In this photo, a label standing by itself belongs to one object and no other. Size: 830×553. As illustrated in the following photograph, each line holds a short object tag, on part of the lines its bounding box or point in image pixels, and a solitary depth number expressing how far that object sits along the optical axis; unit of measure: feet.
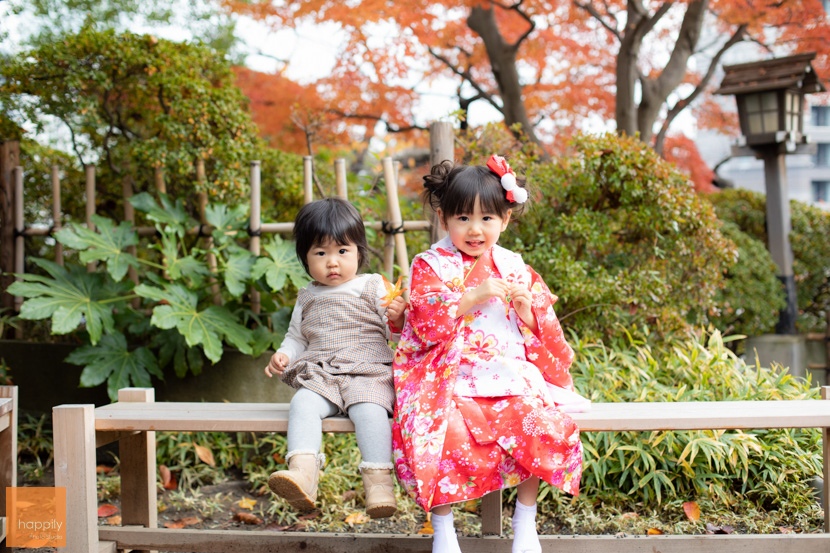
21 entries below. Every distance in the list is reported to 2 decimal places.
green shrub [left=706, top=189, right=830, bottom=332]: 22.40
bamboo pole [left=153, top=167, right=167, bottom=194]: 13.78
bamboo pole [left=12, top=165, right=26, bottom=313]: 14.10
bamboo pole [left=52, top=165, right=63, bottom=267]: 13.80
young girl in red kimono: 6.98
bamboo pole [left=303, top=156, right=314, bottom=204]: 12.41
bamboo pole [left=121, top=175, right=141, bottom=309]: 14.51
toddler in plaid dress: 7.23
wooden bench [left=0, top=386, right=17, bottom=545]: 7.76
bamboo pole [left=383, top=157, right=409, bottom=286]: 11.62
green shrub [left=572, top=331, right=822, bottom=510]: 9.75
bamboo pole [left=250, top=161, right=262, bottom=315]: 12.45
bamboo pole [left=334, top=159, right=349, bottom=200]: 11.88
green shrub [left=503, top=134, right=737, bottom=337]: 12.37
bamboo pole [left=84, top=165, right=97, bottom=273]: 13.44
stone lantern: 21.43
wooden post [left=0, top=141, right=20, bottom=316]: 14.19
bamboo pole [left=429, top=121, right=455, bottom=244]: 10.78
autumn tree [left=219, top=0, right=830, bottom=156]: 23.44
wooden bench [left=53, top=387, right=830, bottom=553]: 7.35
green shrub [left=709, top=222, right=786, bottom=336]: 19.98
